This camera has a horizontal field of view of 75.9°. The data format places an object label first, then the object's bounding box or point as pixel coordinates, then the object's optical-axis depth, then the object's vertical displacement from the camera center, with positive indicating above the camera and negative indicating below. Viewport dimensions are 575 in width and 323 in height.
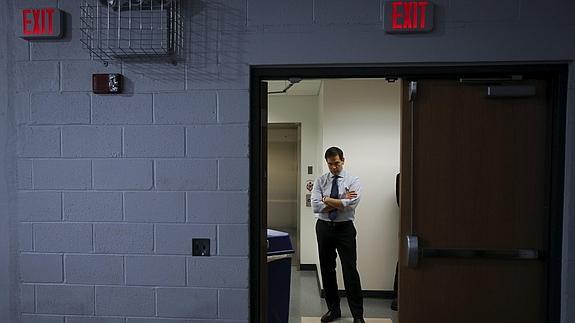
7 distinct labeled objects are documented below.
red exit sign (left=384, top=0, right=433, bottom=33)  1.83 +0.68
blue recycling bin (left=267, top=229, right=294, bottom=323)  2.68 -0.90
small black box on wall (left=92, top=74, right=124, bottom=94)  1.94 +0.35
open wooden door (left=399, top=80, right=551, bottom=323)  1.93 -0.26
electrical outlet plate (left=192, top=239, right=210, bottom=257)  1.94 -0.50
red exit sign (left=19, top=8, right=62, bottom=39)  1.95 +0.67
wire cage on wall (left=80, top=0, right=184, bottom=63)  1.92 +0.65
